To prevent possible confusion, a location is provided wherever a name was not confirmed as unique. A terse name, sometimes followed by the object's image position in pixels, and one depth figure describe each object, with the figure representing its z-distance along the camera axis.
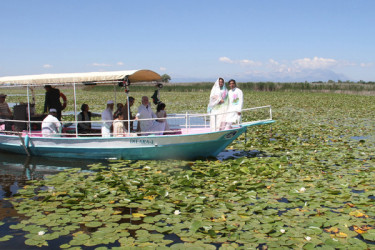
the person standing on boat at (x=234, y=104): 8.55
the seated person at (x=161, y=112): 9.17
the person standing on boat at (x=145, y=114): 8.78
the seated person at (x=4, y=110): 10.50
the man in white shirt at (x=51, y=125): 8.95
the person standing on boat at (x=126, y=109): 8.84
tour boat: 8.23
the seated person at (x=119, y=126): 8.63
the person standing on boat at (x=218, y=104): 8.73
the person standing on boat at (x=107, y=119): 8.87
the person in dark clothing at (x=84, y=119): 9.60
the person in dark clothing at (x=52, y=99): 9.91
